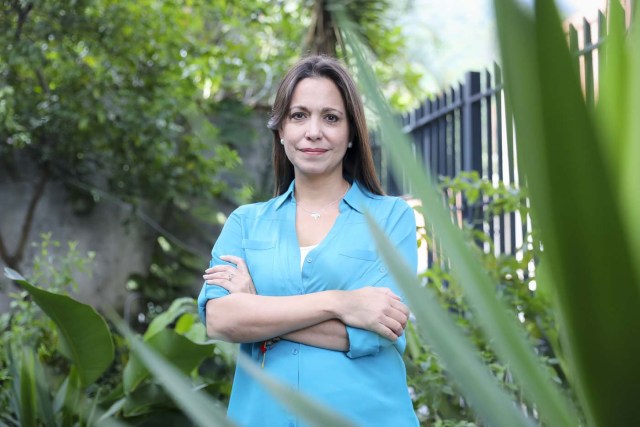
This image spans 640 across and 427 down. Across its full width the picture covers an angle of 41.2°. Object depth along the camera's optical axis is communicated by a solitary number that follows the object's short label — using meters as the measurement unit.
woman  1.89
